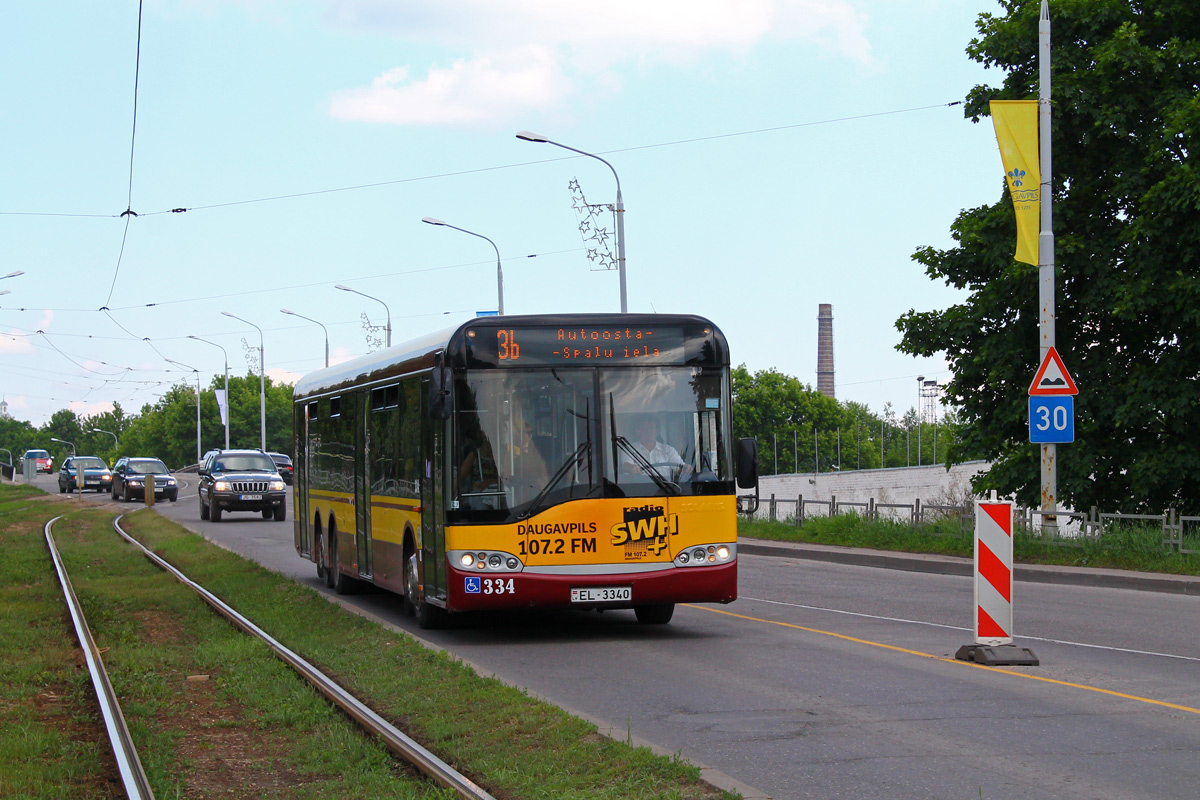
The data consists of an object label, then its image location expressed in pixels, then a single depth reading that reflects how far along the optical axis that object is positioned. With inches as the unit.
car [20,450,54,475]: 5600.4
